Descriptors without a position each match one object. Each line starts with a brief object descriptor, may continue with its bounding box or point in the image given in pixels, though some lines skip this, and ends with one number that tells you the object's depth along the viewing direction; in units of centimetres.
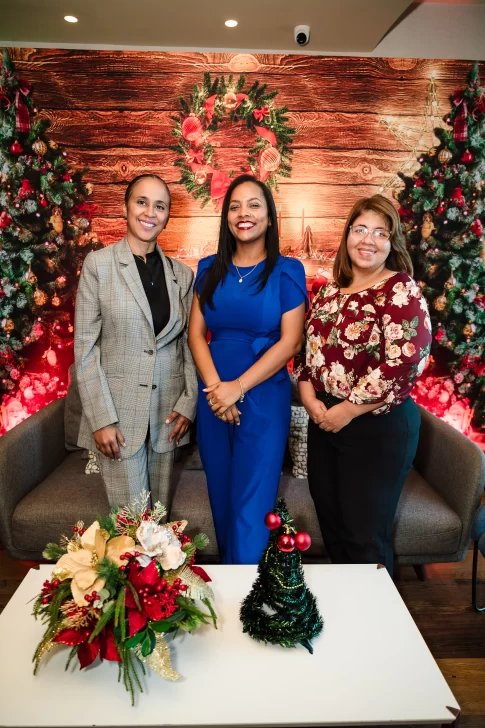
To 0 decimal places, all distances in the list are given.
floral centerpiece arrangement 120
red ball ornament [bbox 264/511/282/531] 136
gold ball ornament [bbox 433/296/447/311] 330
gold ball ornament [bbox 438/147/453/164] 316
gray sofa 227
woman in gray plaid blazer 197
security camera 271
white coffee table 115
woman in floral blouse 171
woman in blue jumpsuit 199
